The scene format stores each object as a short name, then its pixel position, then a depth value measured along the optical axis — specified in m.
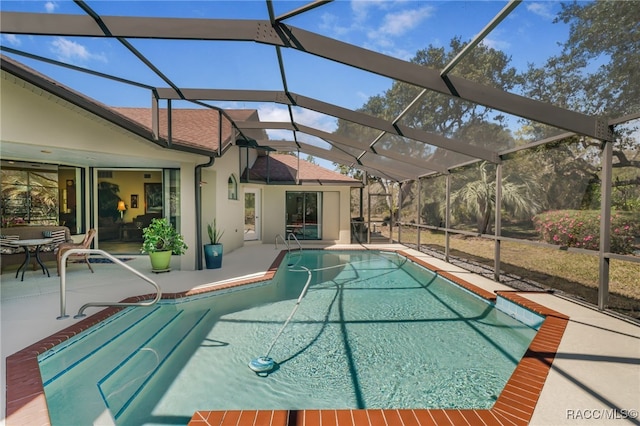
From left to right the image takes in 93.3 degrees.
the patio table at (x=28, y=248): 6.75
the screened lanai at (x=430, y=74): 4.06
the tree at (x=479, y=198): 13.66
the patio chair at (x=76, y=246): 7.18
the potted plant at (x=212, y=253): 8.56
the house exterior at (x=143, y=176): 5.73
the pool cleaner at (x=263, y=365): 3.94
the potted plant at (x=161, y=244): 7.88
